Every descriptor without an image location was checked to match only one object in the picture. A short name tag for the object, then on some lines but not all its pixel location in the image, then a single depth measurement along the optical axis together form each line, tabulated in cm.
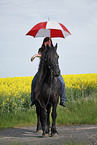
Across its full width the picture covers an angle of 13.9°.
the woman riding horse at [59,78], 1271
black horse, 1091
